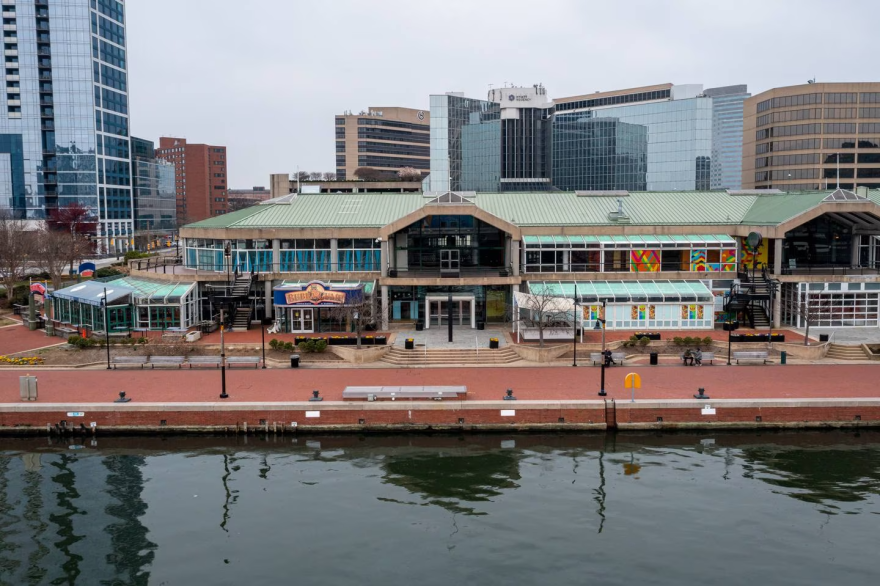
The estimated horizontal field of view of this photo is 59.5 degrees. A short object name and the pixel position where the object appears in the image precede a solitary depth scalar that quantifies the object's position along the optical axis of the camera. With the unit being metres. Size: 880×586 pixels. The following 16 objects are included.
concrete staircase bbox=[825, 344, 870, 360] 45.66
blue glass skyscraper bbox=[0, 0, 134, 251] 132.50
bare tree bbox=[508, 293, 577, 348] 47.75
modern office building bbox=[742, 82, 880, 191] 120.38
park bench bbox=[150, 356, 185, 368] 43.78
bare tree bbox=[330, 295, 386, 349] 46.12
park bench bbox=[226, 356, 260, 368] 43.25
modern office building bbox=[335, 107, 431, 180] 189.75
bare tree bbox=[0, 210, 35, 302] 69.12
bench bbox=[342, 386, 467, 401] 36.31
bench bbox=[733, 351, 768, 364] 43.75
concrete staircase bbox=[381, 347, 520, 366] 44.78
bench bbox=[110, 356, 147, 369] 43.91
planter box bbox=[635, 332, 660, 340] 47.63
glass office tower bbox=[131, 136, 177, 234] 161.88
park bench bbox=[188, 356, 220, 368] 44.08
